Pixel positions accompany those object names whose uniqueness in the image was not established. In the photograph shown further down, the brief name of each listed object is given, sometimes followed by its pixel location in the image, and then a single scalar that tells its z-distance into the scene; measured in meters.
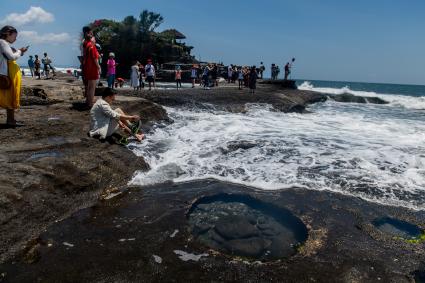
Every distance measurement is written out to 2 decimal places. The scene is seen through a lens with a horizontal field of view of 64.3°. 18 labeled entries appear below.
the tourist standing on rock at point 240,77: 21.47
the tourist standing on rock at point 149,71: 16.86
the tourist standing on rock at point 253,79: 19.30
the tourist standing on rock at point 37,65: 19.95
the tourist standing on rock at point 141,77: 16.78
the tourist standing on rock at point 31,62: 22.08
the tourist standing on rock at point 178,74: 20.41
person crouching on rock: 6.55
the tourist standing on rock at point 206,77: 20.52
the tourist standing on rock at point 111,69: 12.62
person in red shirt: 7.71
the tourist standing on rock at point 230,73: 27.81
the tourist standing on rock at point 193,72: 21.88
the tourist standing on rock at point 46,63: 20.65
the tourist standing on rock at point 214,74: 22.90
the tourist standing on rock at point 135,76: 15.54
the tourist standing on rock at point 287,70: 29.02
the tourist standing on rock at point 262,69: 32.31
